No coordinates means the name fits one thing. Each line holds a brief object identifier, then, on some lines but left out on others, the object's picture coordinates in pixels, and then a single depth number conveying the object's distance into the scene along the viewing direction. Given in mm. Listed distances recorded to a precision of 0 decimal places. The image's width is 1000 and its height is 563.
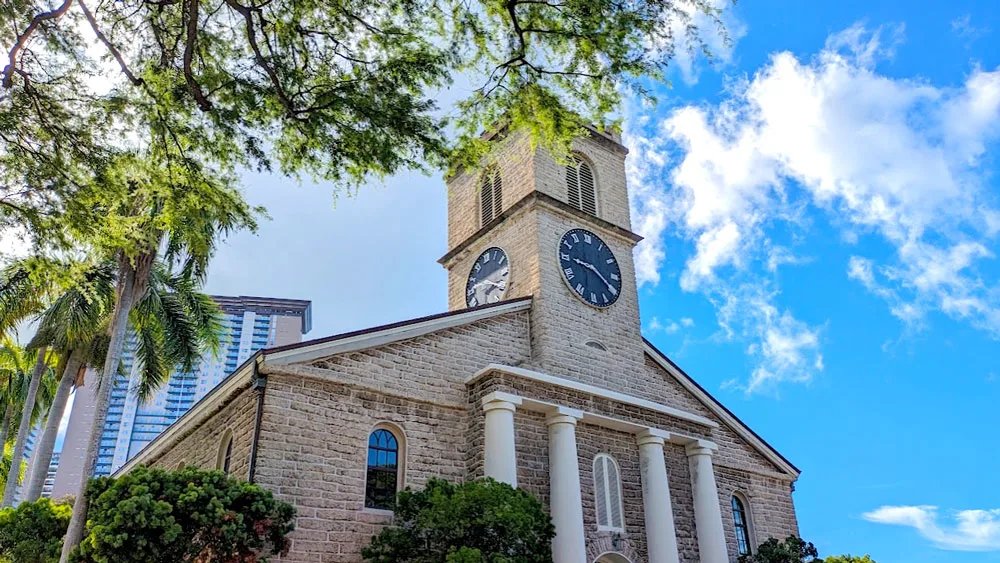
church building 13781
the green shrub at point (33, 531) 15891
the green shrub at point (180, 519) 10773
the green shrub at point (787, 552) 17703
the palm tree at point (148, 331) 19219
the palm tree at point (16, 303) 17953
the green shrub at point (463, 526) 12430
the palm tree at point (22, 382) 21578
